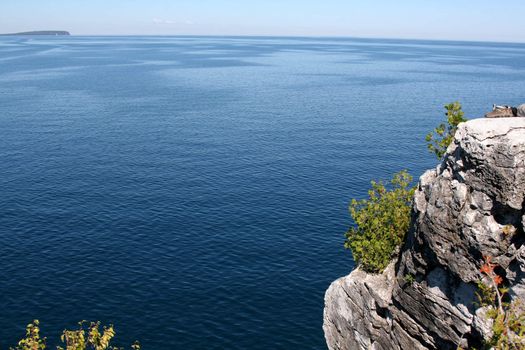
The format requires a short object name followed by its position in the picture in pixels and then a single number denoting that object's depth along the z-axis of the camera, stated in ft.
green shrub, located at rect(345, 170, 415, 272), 165.89
